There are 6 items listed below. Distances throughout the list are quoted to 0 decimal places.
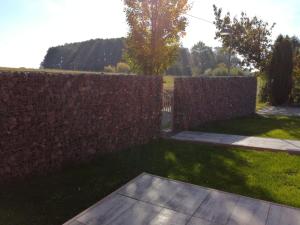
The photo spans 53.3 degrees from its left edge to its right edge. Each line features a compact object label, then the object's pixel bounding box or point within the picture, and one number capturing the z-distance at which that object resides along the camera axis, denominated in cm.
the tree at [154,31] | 1484
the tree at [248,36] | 2114
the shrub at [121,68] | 5660
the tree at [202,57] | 8700
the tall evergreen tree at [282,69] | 1950
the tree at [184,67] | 7419
